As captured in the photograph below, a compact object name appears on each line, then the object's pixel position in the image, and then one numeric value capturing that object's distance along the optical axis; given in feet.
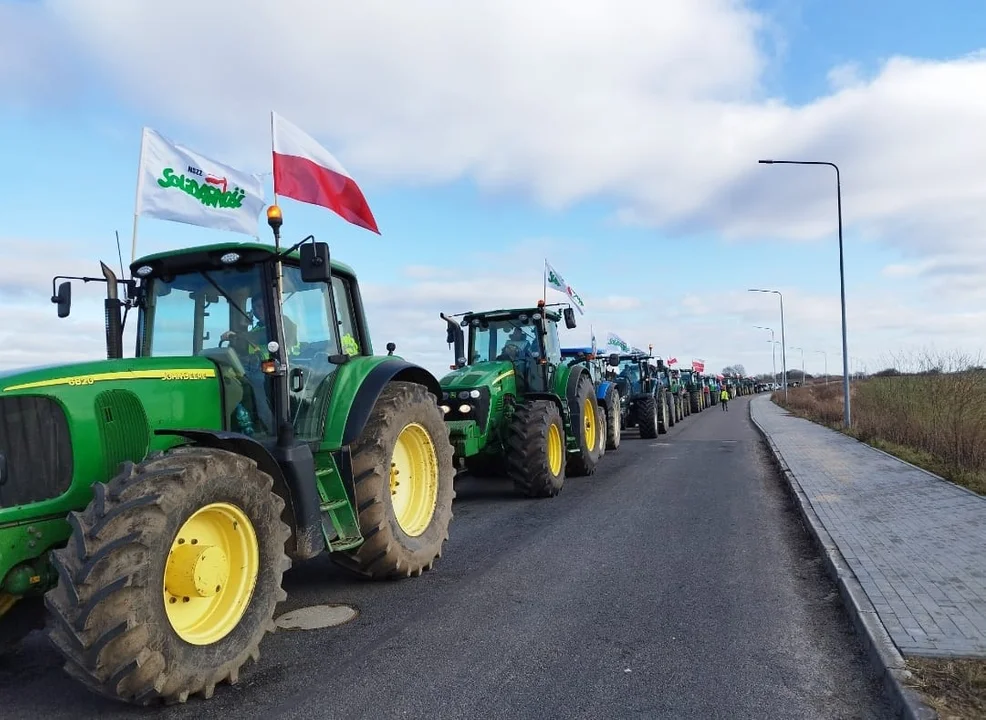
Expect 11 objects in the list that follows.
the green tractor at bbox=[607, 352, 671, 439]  65.31
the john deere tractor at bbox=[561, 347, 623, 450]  50.57
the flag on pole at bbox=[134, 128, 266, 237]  19.76
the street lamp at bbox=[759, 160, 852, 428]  60.95
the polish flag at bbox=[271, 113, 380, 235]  18.83
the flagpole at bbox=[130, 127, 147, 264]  19.36
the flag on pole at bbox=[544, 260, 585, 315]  50.69
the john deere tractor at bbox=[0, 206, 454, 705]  10.66
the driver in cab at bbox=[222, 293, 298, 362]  16.11
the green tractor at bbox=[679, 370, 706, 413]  118.93
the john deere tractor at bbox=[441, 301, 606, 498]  30.73
